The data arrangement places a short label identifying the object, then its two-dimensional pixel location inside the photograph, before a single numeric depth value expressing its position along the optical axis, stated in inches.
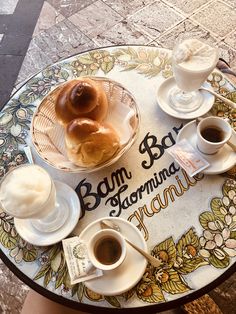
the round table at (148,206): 35.9
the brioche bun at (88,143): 40.2
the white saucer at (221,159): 40.3
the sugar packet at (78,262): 35.4
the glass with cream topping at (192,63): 42.4
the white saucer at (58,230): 38.1
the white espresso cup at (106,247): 35.0
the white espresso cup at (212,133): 39.8
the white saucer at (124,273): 34.9
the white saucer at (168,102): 44.8
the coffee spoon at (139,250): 35.8
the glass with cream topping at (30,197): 35.3
